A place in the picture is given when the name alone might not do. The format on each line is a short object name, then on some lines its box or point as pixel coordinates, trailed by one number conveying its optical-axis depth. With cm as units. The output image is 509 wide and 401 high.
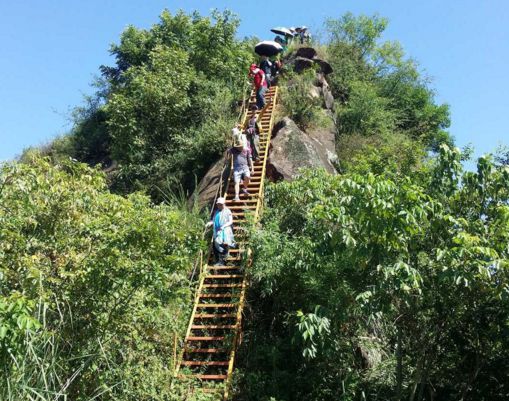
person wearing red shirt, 1589
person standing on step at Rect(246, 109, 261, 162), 1352
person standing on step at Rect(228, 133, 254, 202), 1206
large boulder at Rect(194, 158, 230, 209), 1348
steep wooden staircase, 835
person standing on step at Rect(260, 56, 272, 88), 1719
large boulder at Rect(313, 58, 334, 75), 2155
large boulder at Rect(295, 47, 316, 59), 2166
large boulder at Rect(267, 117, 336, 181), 1394
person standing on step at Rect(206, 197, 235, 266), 1014
